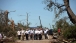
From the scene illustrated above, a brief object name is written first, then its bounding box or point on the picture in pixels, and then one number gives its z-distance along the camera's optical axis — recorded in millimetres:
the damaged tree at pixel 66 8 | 26553
